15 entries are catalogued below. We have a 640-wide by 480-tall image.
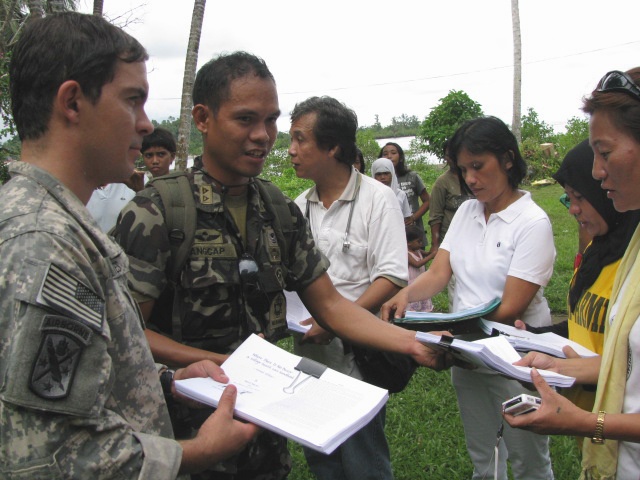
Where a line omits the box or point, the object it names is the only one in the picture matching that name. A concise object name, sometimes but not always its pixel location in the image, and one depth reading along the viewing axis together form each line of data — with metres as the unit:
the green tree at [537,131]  21.84
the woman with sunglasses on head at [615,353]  1.68
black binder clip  1.64
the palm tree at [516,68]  16.91
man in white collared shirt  2.95
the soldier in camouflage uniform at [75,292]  1.00
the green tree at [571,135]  19.59
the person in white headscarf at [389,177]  6.38
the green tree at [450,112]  13.85
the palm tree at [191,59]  7.90
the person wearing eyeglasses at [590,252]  2.14
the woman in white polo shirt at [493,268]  2.62
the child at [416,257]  4.33
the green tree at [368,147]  20.17
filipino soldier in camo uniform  1.77
